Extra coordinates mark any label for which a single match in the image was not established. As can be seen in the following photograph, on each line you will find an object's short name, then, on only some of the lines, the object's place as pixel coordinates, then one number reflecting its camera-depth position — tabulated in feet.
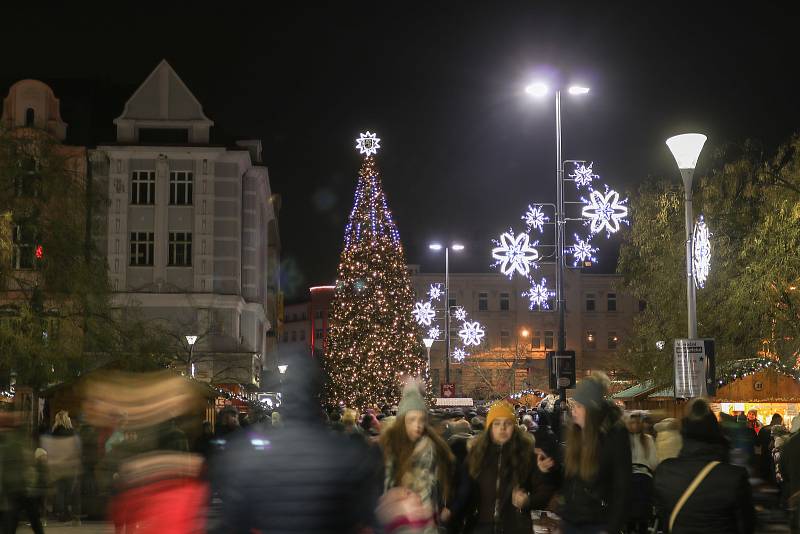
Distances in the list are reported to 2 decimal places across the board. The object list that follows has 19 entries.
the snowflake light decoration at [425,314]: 165.99
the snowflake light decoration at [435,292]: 164.25
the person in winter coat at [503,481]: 29.63
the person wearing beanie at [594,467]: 26.30
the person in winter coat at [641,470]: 48.91
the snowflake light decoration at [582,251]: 88.69
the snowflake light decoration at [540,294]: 94.84
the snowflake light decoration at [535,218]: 90.38
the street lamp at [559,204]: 85.46
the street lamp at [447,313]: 164.10
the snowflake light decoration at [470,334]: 157.99
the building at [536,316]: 341.21
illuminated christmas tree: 190.60
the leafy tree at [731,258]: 95.04
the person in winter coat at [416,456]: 27.78
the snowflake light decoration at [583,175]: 88.12
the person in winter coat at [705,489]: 21.80
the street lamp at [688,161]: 63.93
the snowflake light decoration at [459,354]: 203.80
